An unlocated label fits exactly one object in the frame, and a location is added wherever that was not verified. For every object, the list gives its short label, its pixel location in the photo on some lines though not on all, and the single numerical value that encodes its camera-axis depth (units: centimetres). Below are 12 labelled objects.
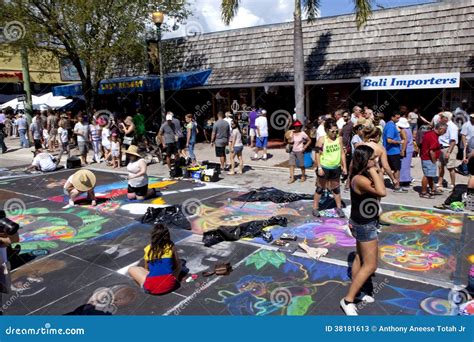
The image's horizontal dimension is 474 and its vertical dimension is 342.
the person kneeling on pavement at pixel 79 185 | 906
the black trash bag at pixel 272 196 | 901
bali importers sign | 1284
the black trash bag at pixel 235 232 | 673
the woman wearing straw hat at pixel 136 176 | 942
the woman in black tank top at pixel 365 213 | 442
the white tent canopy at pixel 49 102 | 2491
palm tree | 1323
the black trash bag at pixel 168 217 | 766
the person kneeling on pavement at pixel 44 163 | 1332
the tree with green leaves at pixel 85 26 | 1503
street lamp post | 1303
